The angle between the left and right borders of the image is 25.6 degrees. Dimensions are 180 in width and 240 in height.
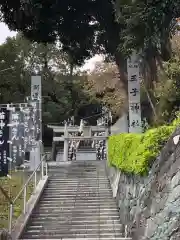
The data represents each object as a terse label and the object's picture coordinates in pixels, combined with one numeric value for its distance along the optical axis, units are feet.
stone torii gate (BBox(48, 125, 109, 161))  75.05
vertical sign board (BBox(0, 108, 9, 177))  46.70
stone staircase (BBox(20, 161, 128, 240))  32.68
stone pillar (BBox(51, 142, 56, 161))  96.86
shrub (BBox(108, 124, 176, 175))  23.95
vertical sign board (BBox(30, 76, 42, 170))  57.88
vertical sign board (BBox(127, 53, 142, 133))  43.21
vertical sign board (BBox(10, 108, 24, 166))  49.00
